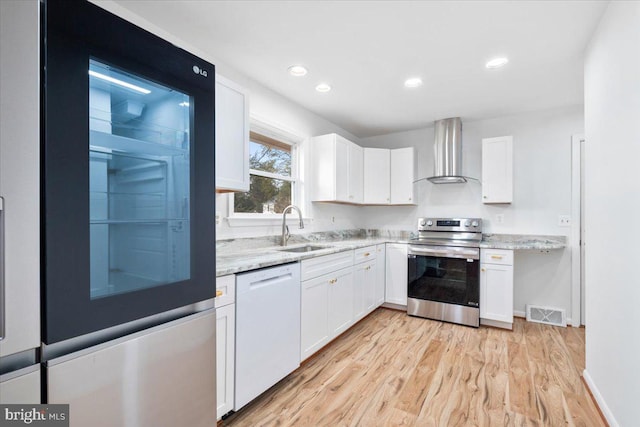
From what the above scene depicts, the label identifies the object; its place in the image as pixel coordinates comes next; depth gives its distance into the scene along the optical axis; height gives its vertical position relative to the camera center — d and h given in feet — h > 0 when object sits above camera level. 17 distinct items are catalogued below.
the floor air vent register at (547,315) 11.04 -3.90
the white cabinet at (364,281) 10.32 -2.53
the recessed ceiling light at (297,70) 8.21 +4.00
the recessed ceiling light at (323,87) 9.39 +4.01
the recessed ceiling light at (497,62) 7.77 +4.00
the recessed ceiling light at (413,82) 8.98 +4.03
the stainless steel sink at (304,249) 9.37 -1.21
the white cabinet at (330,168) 11.49 +1.73
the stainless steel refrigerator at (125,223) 2.36 -0.11
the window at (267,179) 9.29 +1.14
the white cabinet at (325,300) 7.61 -2.51
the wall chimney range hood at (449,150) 12.48 +2.64
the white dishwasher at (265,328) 5.73 -2.47
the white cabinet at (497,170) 11.47 +1.69
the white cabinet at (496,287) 10.38 -2.67
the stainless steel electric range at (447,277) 10.78 -2.46
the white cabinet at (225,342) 5.25 -2.36
